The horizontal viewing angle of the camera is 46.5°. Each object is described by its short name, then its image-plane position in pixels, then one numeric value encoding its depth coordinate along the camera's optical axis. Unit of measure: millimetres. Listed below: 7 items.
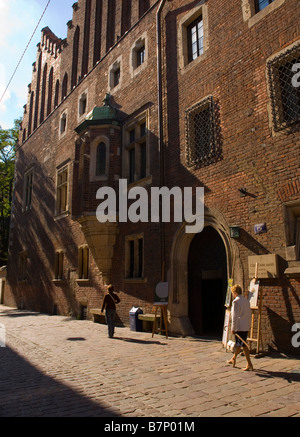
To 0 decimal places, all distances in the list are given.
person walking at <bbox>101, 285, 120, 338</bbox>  9438
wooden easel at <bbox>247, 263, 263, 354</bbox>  6629
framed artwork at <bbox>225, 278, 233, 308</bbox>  7607
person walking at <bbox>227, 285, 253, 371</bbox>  5918
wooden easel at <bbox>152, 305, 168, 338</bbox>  9070
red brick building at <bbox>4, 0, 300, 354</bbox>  7434
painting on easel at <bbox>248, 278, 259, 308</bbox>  6828
